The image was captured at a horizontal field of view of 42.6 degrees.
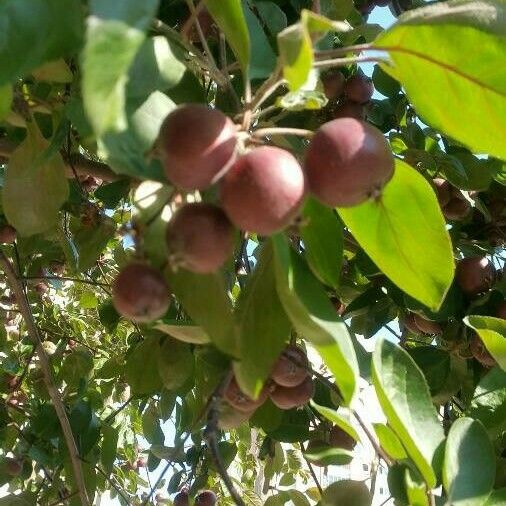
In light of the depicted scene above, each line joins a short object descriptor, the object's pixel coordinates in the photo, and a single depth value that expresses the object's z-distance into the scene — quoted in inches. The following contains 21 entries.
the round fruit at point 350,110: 15.2
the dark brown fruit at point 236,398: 10.4
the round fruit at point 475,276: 15.3
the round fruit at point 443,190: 16.4
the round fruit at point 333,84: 15.3
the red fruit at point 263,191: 6.8
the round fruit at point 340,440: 14.6
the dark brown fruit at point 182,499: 21.0
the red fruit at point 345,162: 7.3
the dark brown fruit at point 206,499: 19.3
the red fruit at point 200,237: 6.9
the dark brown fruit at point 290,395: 11.3
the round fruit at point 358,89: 15.4
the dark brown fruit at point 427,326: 15.8
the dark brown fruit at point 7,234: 19.5
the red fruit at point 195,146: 6.8
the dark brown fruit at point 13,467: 28.9
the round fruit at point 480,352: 14.5
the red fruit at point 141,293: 7.4
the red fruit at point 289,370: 10.6
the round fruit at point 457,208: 16.5
